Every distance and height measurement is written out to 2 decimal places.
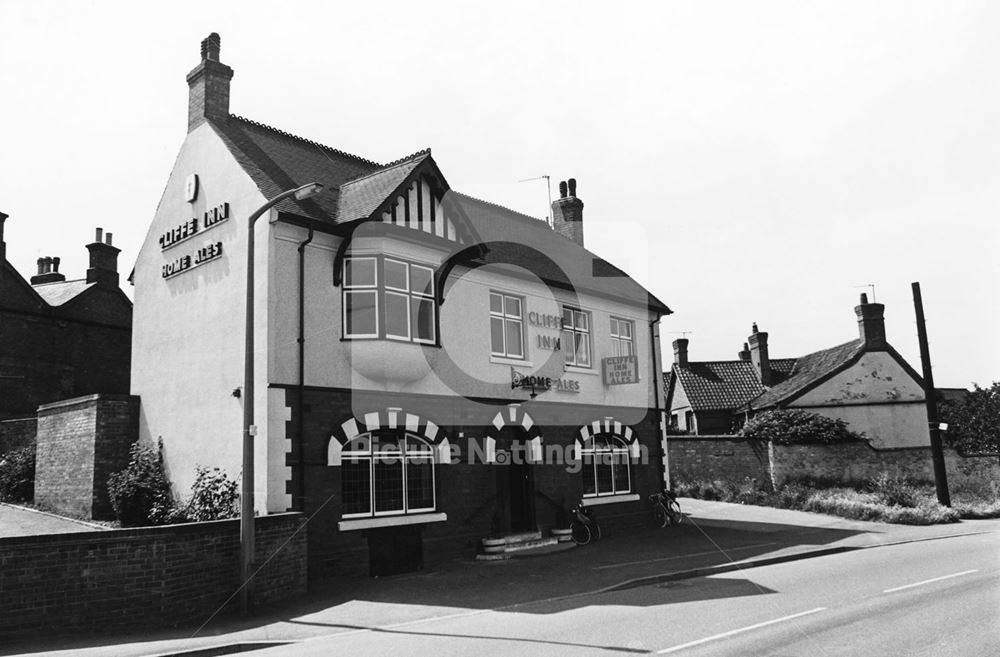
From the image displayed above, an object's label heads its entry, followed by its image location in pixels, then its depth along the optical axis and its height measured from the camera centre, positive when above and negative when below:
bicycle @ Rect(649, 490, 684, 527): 22.77 -2.01
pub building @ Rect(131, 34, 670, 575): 14.84 +2.24
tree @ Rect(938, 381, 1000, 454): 34.59 +0.39
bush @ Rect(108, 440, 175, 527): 15.74 -0.61
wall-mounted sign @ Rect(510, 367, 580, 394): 19.28 +1.70
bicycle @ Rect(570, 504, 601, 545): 19.70 -2.13
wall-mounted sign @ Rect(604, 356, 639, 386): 21.67 +2.15
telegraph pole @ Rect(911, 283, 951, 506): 24.17 +0.60
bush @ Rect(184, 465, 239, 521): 14.28 -0.71
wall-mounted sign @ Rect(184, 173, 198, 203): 17.50 +6.33
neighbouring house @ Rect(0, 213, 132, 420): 25.62 +4.70
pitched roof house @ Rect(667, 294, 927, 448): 34.56 +2.04
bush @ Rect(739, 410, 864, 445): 27.86 +0.26
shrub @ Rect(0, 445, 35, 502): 20.23 -0.21
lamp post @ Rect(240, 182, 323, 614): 11.75 -0.21
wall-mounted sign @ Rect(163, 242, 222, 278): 16.34 +4.51
